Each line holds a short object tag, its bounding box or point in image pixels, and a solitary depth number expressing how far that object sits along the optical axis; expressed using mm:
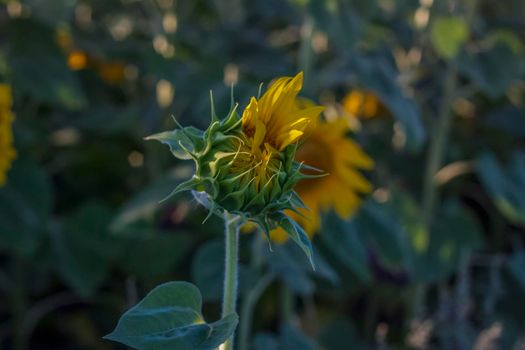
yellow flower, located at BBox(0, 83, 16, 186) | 1719
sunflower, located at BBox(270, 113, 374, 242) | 1781
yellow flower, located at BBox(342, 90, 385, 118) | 2276
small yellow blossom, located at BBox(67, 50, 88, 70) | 2505
